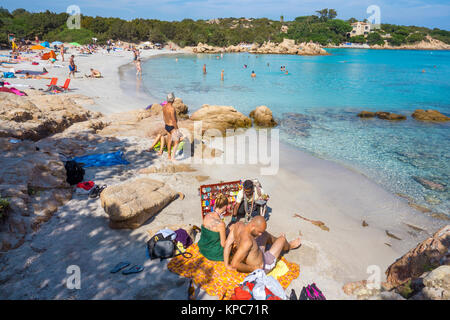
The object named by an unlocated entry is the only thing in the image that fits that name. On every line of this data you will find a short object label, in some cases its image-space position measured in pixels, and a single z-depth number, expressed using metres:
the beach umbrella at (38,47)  31.93
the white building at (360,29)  151.50
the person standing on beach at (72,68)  20.98
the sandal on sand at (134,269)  4.08
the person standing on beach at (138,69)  26.66
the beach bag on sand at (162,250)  4.41
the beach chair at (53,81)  16.36
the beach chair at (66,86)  16.99
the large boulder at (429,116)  18.42
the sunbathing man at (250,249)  4.04
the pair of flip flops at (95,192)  6.07
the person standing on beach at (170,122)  8.02
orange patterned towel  3.92
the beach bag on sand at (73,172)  6.45
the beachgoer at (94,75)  23.12
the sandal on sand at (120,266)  4.11
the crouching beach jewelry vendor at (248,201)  5.41
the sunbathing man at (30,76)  18.73
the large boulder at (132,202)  5.01
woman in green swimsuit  4.44
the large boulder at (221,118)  12.59
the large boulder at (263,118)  14.87
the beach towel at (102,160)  7.69
